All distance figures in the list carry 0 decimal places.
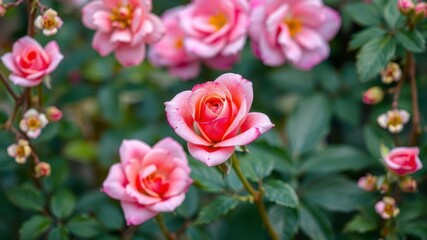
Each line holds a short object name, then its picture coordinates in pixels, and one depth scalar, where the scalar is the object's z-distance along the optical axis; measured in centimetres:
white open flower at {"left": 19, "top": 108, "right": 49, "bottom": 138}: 69
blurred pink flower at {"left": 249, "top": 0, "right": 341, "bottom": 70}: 76
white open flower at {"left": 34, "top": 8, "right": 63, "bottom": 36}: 66
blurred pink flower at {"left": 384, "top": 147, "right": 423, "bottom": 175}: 66
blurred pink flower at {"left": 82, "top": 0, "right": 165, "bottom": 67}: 72
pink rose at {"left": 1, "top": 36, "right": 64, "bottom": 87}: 67
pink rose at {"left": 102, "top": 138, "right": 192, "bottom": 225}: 65
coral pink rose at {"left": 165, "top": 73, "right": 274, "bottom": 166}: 60
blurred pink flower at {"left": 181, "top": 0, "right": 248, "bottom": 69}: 76
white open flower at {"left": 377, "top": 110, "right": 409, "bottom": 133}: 71
